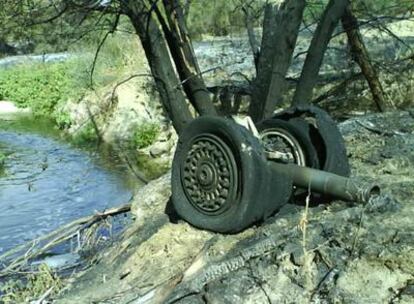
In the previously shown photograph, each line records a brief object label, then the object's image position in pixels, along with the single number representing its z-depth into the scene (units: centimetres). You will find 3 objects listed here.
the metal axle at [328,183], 427
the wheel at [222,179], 425
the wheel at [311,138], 479
